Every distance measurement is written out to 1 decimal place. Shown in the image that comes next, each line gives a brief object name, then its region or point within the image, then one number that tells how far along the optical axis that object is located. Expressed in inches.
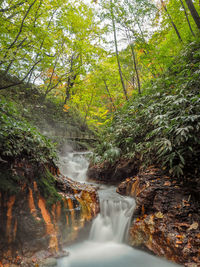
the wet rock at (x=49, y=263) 92.5
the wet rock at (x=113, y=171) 208.0
